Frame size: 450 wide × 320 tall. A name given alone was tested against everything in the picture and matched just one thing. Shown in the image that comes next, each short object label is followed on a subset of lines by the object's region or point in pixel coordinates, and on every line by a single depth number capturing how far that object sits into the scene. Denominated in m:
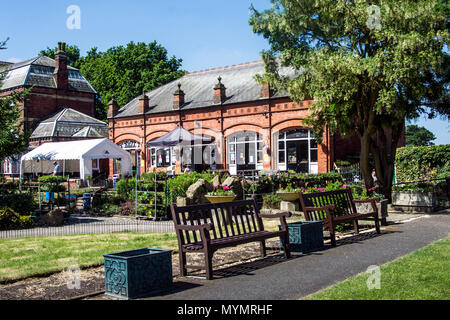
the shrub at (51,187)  17.25
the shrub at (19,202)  14.45
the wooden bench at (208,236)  6.62
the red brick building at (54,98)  38.66
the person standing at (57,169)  27.50
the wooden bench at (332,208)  9.40
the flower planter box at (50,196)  16.64
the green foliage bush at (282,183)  16.67
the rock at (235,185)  15.94
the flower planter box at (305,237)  8.38
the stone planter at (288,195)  15.23
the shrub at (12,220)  13.56
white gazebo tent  26.88
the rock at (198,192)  15.34
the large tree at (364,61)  14.30
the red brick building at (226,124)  27.75
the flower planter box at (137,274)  5.64
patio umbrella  24.14
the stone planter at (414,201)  15.08
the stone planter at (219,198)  14.20
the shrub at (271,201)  16.09
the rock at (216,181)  16.90
